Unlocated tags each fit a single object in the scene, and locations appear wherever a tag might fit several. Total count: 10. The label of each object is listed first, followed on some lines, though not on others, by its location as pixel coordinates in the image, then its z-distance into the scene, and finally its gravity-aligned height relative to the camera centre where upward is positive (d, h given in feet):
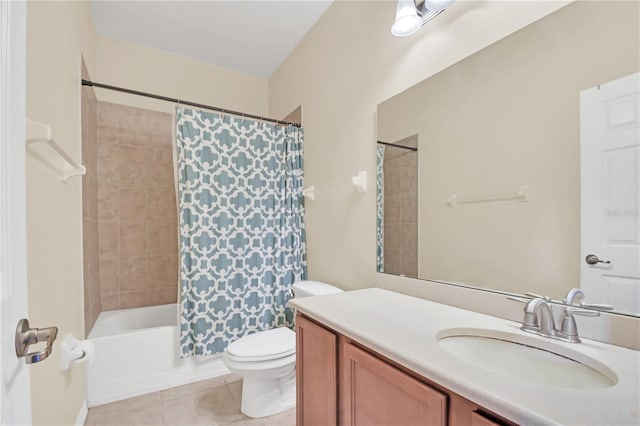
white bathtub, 6.20 -3.46
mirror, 2.73 +0.60
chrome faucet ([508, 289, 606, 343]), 2.70 -1.07
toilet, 5.33 -2.88
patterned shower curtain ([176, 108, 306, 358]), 6.75 -0.37
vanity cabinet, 2.20 -1.74
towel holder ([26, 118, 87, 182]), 2.92 +0.79
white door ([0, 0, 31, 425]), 1.55 +0.01
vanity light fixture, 4.31 +2.92
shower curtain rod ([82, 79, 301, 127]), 6.13 +2.58
